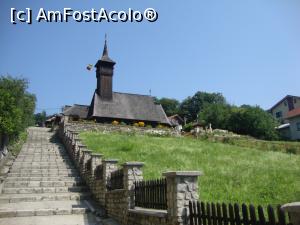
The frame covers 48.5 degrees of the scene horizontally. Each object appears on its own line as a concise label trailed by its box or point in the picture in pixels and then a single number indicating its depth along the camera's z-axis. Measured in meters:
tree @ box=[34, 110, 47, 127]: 110.04
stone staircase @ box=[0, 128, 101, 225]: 10.38
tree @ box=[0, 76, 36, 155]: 16.94
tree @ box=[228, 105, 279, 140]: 50.22
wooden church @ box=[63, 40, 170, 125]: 40.68
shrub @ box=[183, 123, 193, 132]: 56.06
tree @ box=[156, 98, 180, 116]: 100.09
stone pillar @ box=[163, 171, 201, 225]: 6.20
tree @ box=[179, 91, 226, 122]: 99.60
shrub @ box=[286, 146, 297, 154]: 28.10
